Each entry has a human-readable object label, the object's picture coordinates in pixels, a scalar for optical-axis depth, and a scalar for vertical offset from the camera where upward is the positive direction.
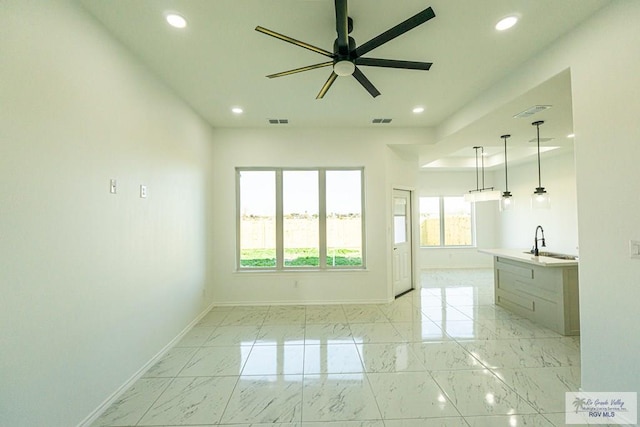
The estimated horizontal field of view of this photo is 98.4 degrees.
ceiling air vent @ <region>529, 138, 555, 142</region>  4.66 +1.28
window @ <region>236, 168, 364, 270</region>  4.83 -0.01
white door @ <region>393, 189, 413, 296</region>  5.23 -0.51
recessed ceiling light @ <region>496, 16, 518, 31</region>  2.14 +1.53
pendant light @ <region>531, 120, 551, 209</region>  3.78 +0.23
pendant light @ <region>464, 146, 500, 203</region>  4.64 +0.35
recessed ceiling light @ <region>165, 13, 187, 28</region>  2.10 +1.55
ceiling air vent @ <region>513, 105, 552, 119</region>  3.18 +1.24
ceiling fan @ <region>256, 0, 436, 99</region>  1.71 +1.18
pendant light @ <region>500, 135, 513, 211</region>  4.53 +0.25
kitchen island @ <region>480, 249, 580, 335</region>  3.41 -1.01
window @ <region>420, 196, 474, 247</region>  7.97 -0.18
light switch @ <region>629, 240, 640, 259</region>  1.84 -0.23
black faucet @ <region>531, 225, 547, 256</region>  4.07 -0.55
